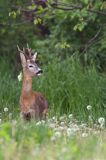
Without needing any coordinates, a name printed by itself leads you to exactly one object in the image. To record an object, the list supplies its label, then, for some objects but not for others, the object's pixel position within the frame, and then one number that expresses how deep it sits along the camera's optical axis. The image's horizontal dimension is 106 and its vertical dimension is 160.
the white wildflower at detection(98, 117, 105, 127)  19.52
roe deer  21.19
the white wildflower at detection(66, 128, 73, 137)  15.78
